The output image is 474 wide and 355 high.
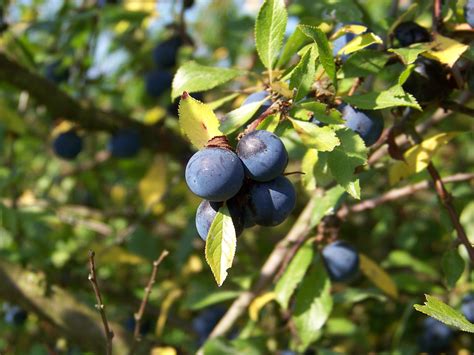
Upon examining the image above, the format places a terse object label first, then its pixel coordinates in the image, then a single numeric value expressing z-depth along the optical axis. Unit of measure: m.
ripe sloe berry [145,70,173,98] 0.40
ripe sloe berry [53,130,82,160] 0.39
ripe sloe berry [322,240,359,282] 0.27
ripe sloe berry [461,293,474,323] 0.30
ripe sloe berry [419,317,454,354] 0.31
